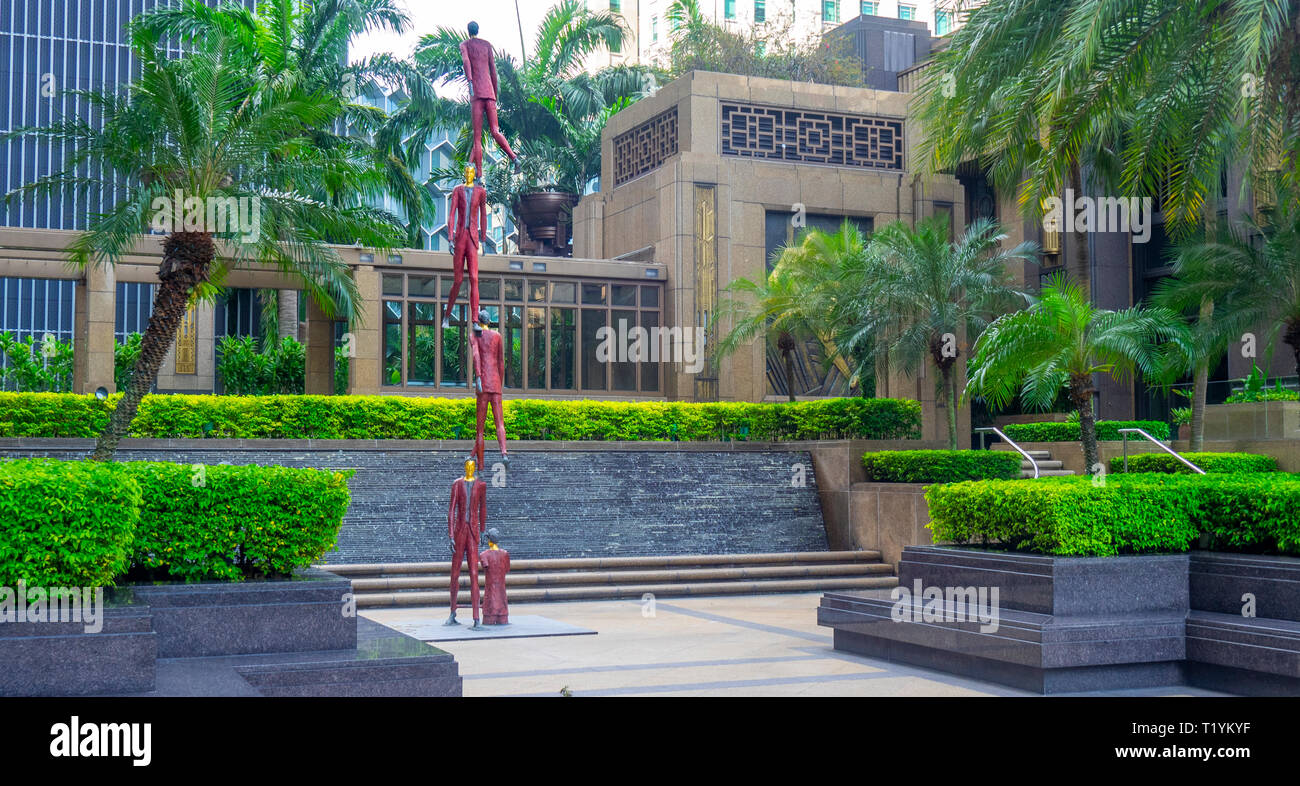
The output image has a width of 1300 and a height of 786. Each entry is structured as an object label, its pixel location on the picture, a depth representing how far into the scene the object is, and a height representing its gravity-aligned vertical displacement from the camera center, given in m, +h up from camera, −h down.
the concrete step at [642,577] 15.57 -1.99
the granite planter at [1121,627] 8.80 -1.45
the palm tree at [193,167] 14.78 +3.43
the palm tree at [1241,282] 17.73 +2.35
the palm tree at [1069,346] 15.61 +1.14
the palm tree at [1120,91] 11.73 +3.51
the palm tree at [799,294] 23.17 +2.72
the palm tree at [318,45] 25.58 +8.59
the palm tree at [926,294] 20.59 +2.42
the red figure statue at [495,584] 12.43 -1.55
